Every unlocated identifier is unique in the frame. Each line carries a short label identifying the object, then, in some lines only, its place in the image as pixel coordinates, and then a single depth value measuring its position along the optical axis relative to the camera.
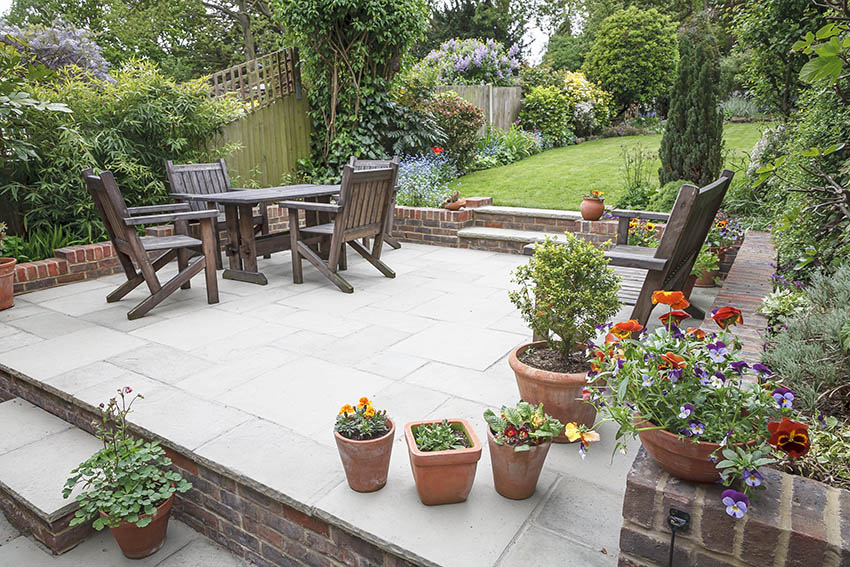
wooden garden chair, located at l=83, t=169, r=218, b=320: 3.46
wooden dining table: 4.33
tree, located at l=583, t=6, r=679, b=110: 12.17
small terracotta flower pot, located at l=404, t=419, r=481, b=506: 1.67
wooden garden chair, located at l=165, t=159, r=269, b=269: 4.79
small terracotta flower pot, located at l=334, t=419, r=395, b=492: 1.73
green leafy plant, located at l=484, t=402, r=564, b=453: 1.71
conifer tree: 5.59
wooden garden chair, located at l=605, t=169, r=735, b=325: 2.42
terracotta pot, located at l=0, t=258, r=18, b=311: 3.82
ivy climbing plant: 6.43
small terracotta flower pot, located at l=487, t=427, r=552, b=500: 1.70
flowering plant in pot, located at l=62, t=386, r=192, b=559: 1.87
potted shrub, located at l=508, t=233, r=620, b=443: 2.07
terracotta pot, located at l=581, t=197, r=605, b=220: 5.37
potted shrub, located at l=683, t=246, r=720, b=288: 3.95
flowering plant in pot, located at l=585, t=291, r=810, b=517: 1.21
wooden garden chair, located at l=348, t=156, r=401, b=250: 5.64
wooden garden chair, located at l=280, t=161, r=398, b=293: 4.13
